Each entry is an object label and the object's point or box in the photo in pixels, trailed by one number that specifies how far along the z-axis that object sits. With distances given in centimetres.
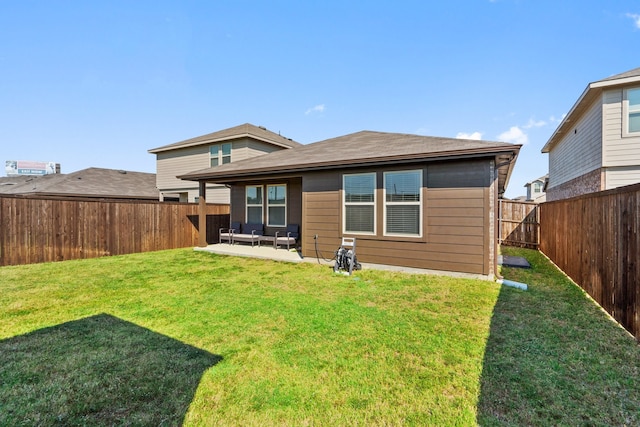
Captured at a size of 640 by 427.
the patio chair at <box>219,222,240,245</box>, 1050
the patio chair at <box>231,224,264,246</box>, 991
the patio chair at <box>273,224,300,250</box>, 920
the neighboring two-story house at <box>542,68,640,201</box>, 773
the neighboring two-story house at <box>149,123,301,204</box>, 1416
